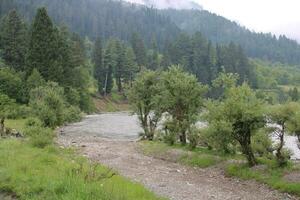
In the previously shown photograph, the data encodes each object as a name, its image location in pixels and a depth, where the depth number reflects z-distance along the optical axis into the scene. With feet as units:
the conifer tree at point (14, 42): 312.29
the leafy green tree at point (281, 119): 93.45
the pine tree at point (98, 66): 450.71
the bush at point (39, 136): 105.28
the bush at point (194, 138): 136.26
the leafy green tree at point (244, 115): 98.89
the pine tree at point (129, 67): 470.39
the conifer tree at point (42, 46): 274.98
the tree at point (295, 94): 460.96
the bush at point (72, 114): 220.60
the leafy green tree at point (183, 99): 143.64
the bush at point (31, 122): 143.64
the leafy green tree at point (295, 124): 90.27
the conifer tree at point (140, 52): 534.28
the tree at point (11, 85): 247.40
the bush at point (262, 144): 104.73
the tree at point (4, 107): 150.59
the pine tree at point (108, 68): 452.76
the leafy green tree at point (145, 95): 176.76
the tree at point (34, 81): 246.68
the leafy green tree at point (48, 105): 183.21
